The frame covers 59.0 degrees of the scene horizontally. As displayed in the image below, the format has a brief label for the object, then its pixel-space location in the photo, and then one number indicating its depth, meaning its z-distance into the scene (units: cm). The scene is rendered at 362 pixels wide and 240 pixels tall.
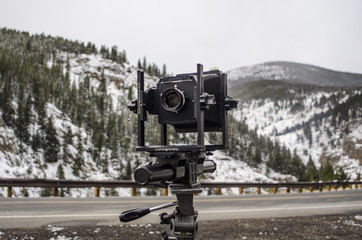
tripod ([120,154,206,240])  249
